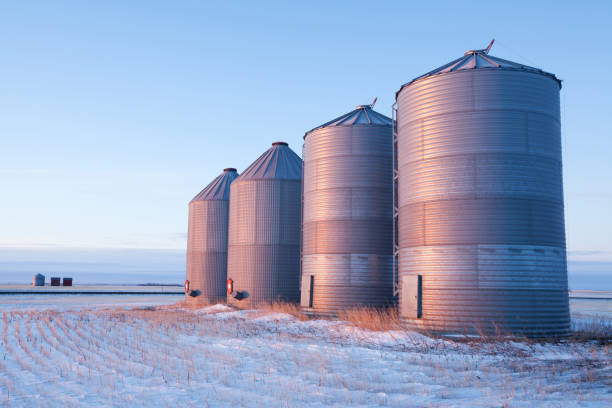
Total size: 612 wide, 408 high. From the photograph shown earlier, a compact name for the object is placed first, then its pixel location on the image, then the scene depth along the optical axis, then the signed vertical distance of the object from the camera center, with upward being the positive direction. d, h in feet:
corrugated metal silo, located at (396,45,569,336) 57.62 +7.02
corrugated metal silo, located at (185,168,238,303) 121.19 +4.64
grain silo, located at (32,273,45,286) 280.16 -8.02
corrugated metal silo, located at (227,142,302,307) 100.22 +6.00
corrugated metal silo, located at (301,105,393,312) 79.87 +7.40
